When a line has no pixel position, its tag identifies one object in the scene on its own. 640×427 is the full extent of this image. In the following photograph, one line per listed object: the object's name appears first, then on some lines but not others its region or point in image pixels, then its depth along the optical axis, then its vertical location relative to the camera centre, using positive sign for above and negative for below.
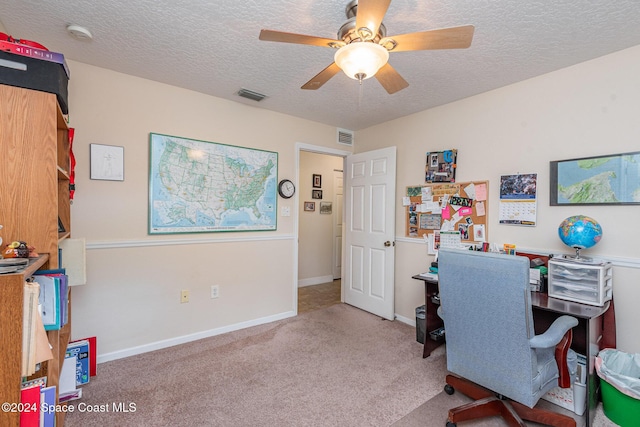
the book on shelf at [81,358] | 2.11 -1.05
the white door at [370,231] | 3.46 -0.21
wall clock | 3.44 +0.29
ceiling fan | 1.33 +0.84
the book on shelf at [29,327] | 1.10 -0.44
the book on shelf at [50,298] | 1.32 -0.39
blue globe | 1.95 -0.11
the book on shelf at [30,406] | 1.13 -0.77
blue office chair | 1.46 -0.64
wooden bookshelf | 1.32 +0.18
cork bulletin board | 2.77 +0.06
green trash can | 1.63 -0.96
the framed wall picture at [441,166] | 2.98 +0.50
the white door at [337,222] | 5.33 -0.15
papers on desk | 2.56 -0.55
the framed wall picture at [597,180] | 1.98 +0.26
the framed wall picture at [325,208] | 5.16 +0.10
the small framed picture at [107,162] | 2.39 +0.41
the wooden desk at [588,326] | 1.73 -0.75
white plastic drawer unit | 1.86 -0.43
